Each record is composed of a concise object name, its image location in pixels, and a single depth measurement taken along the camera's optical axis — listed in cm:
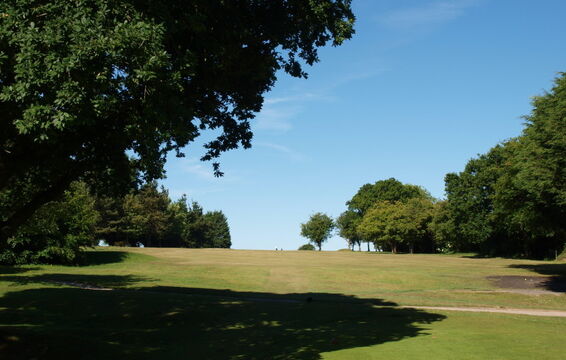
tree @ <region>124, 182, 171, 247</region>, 9175
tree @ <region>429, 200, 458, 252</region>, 7069
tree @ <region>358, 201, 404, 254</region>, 9381
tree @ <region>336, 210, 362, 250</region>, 11974
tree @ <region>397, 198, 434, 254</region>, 9244
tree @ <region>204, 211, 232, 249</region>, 15875
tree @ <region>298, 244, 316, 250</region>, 16075
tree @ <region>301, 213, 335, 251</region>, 12531
